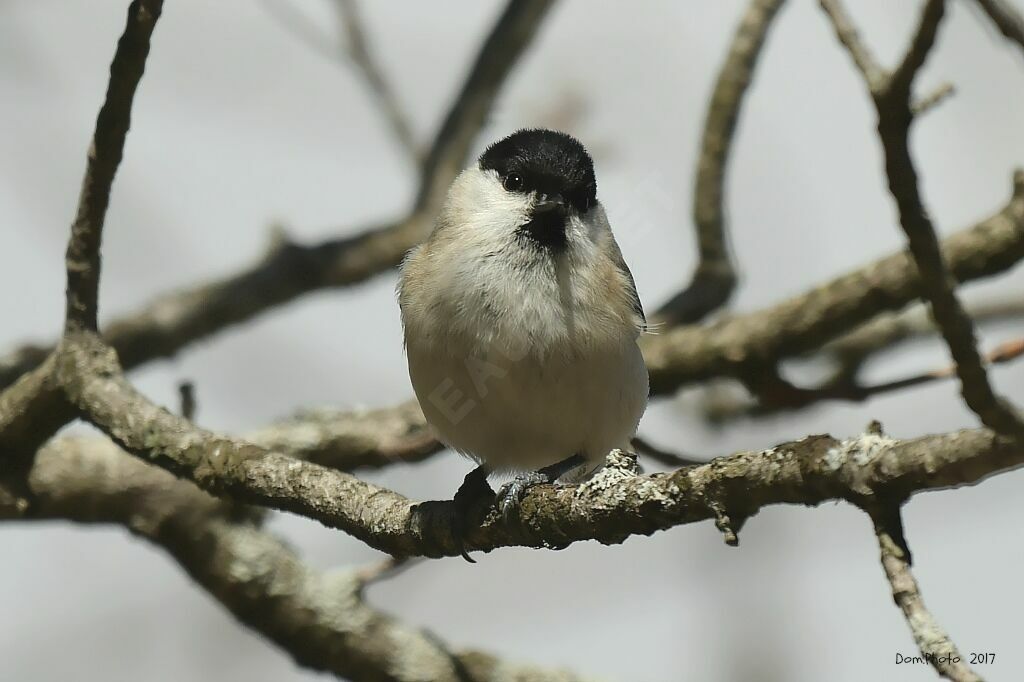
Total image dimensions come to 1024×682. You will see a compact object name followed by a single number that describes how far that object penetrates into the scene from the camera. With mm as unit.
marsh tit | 6895
